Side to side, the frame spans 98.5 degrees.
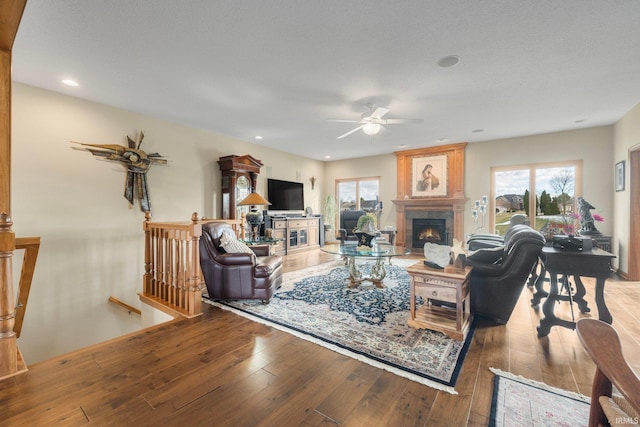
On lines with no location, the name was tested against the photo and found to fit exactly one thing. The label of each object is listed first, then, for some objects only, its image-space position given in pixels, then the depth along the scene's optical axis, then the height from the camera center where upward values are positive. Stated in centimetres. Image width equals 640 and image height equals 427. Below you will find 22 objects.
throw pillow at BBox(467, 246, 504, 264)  283 -47
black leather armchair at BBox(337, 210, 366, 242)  683 -23
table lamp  455 -2
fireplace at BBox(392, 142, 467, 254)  645 +30
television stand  655 -53
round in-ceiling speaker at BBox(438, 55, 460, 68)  273 +153
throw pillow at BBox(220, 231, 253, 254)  332 -42
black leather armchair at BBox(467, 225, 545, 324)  254 -61
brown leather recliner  320 -74
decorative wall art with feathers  406 +76
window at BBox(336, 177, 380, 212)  791 +52
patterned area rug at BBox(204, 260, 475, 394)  201 -110
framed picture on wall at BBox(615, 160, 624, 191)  449 +59
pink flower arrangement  270 -16
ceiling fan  364 +125
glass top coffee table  356 -56
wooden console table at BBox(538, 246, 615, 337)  243 -54
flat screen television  689 +42
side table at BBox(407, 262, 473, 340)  238 -75
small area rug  147 -112
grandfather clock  546 +67
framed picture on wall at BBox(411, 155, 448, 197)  668 +87
